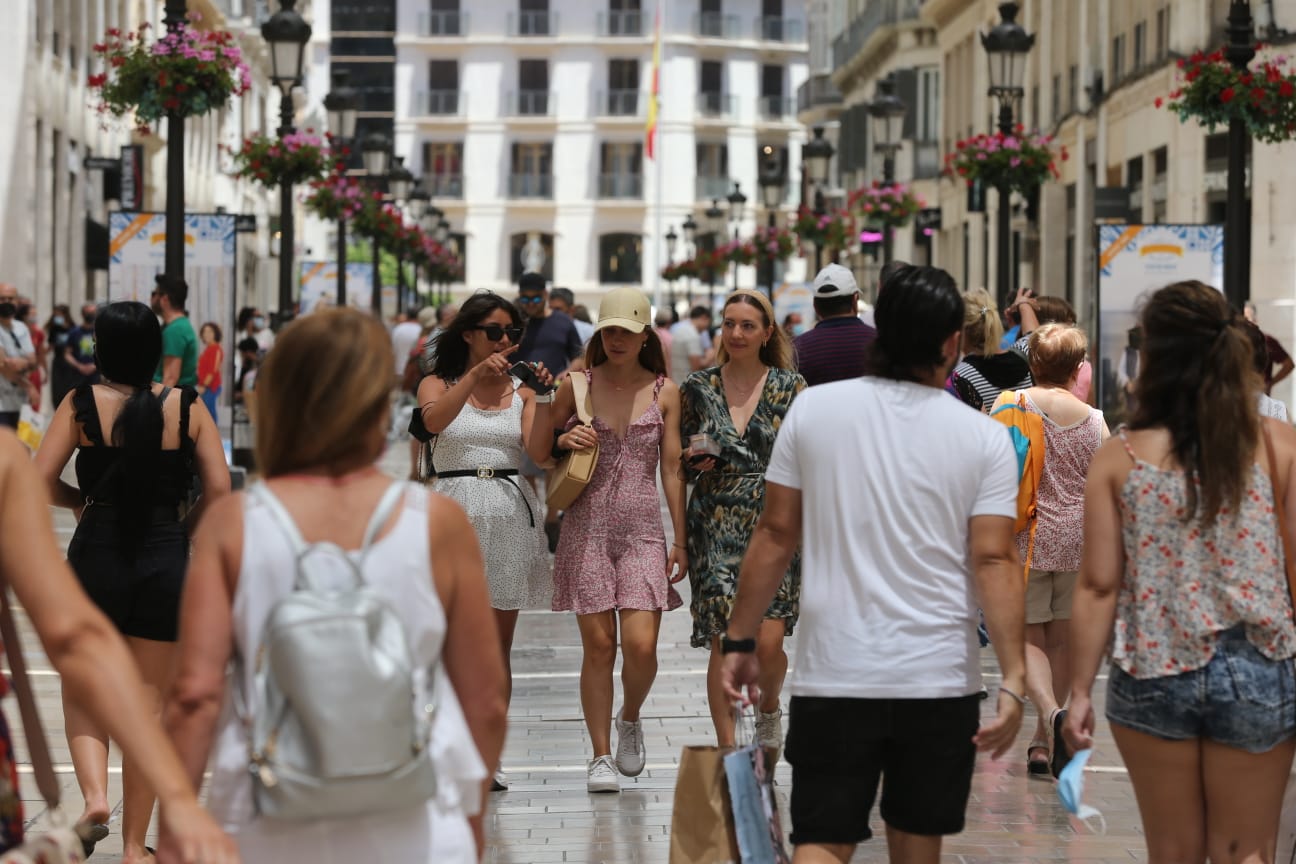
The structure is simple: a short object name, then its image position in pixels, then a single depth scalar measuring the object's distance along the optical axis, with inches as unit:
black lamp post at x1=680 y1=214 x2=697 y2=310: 2791.3
